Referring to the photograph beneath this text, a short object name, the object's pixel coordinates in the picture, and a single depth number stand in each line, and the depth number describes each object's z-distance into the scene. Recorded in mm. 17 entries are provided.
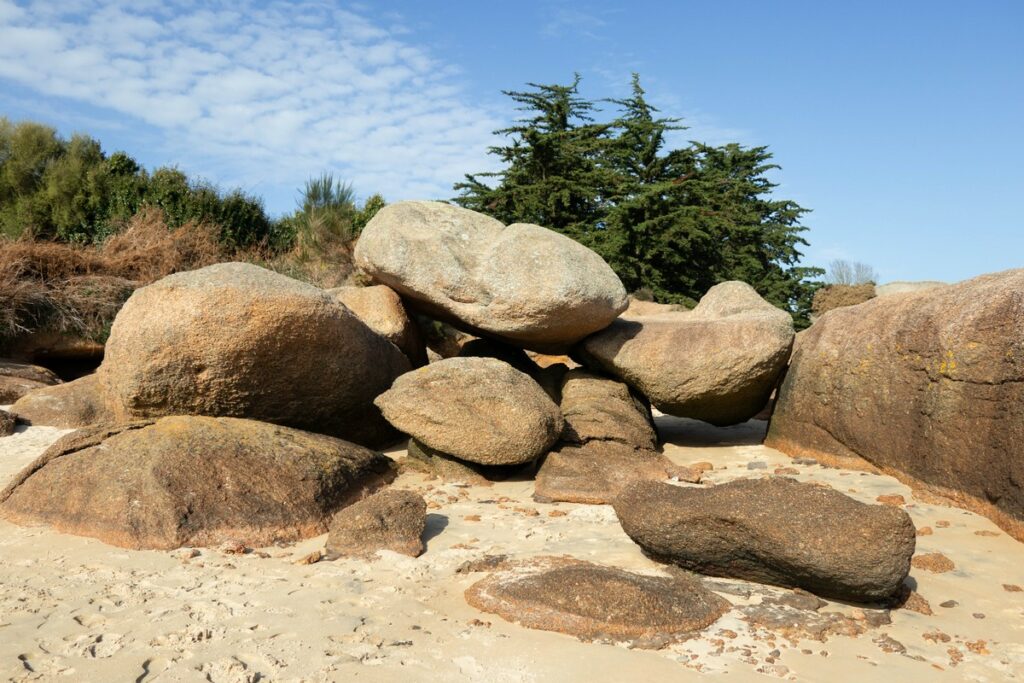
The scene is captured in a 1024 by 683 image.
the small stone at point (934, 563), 4590
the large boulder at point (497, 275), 7605
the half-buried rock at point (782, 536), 4027
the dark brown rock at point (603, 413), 7348
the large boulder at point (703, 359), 7566
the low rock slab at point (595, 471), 6141
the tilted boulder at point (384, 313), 8391
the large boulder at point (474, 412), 6531
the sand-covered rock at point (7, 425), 8234
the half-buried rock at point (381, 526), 4805
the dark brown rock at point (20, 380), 10055
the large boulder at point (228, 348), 6379
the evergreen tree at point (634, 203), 16047
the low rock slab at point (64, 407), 8711
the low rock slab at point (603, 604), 3705
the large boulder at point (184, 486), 5004
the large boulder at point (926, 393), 5273
